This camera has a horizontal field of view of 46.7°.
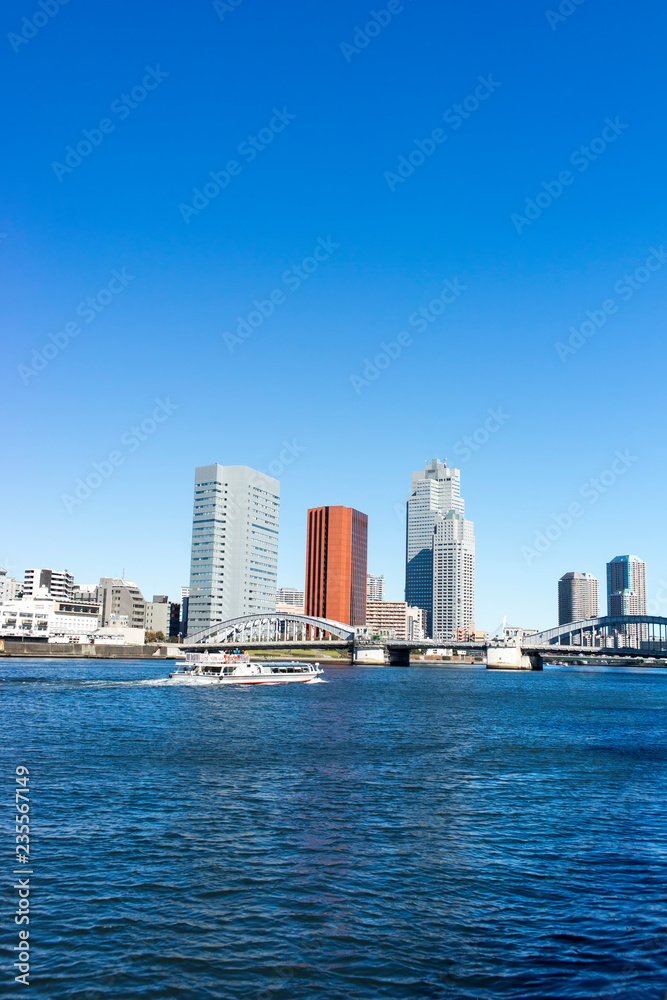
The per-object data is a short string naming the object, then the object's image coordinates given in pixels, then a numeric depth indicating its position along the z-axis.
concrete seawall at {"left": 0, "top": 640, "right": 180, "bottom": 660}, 197.00
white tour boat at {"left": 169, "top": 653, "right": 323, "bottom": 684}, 123.00
